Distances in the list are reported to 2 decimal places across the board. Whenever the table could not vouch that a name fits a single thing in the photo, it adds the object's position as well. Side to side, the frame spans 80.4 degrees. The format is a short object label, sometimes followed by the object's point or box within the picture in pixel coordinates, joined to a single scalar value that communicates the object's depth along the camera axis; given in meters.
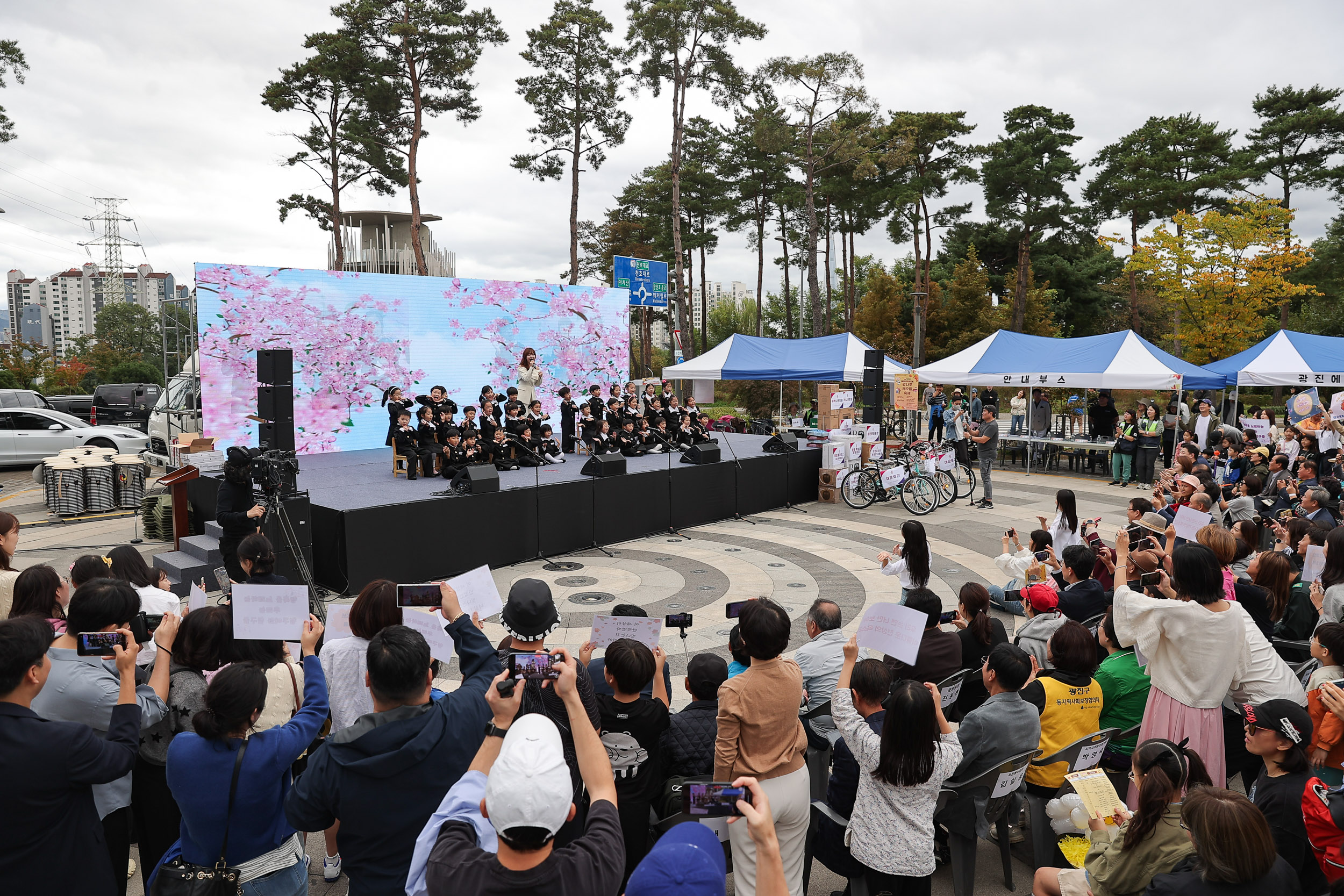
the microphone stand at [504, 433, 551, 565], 10.22
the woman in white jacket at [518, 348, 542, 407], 15.72
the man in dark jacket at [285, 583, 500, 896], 2.26
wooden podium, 9.35
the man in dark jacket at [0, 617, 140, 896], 2.39
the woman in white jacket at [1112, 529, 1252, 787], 3.59
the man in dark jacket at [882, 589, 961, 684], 3.94
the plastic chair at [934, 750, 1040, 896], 3.26
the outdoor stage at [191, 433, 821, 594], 8.71
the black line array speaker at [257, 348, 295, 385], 8.55
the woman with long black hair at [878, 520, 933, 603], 5.50
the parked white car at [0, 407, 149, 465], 17.38
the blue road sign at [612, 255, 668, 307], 23.91
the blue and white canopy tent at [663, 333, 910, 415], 20.33
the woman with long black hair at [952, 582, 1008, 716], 4.12
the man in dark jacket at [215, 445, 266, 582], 7.16
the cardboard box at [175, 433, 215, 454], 13.18
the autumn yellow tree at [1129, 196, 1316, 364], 26.34
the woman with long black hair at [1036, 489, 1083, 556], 7.14
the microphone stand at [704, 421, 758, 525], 13.10
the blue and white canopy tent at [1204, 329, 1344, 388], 16.34
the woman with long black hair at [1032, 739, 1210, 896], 2.39
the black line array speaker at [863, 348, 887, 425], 13.87
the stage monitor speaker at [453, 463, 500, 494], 9.70
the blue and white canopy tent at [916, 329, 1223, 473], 16.67
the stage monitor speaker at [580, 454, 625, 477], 11.14
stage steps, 8.61
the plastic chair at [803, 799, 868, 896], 3.10
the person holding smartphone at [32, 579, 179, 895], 2.86
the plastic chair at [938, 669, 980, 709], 3.82
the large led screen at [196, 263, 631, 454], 13.75
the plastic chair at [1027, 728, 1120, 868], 3.48
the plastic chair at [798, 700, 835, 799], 3.90
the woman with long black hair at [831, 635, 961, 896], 2.76
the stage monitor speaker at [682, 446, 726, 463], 12.77
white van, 14.45
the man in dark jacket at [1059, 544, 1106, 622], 4.95
